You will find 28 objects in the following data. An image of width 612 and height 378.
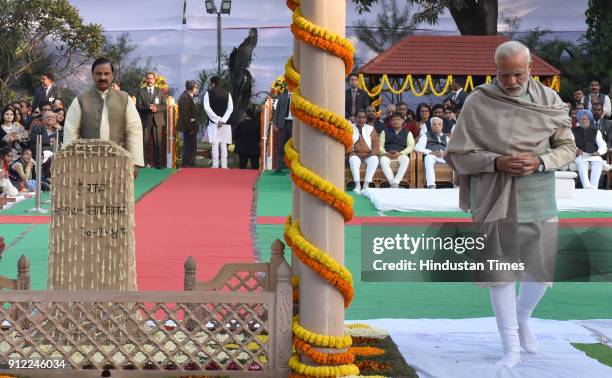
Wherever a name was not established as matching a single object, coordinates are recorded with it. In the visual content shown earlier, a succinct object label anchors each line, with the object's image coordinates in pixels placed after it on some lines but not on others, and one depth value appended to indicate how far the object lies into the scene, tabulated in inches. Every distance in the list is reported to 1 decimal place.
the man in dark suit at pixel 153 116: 925.8
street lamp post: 1115.4
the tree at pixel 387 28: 1185.4
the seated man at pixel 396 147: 736.9
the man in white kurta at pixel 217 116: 904.9
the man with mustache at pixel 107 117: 329.4
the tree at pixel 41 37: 1127.6
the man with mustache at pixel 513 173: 260.8
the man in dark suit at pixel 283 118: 841.5
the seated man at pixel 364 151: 729.0
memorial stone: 277.0
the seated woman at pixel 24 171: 709.3
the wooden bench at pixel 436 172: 741.3
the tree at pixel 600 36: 1112.8
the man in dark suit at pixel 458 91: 893.4
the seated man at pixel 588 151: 744.3
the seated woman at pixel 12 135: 710.5
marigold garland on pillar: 235.3
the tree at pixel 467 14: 1138.7
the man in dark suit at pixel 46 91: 856.9
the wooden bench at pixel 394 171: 741.3
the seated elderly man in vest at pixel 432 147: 732.7
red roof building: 914.7
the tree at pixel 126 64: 1182.3
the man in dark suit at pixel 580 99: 860.5
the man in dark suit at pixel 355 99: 843.6
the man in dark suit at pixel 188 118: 928.9
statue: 1034.1
